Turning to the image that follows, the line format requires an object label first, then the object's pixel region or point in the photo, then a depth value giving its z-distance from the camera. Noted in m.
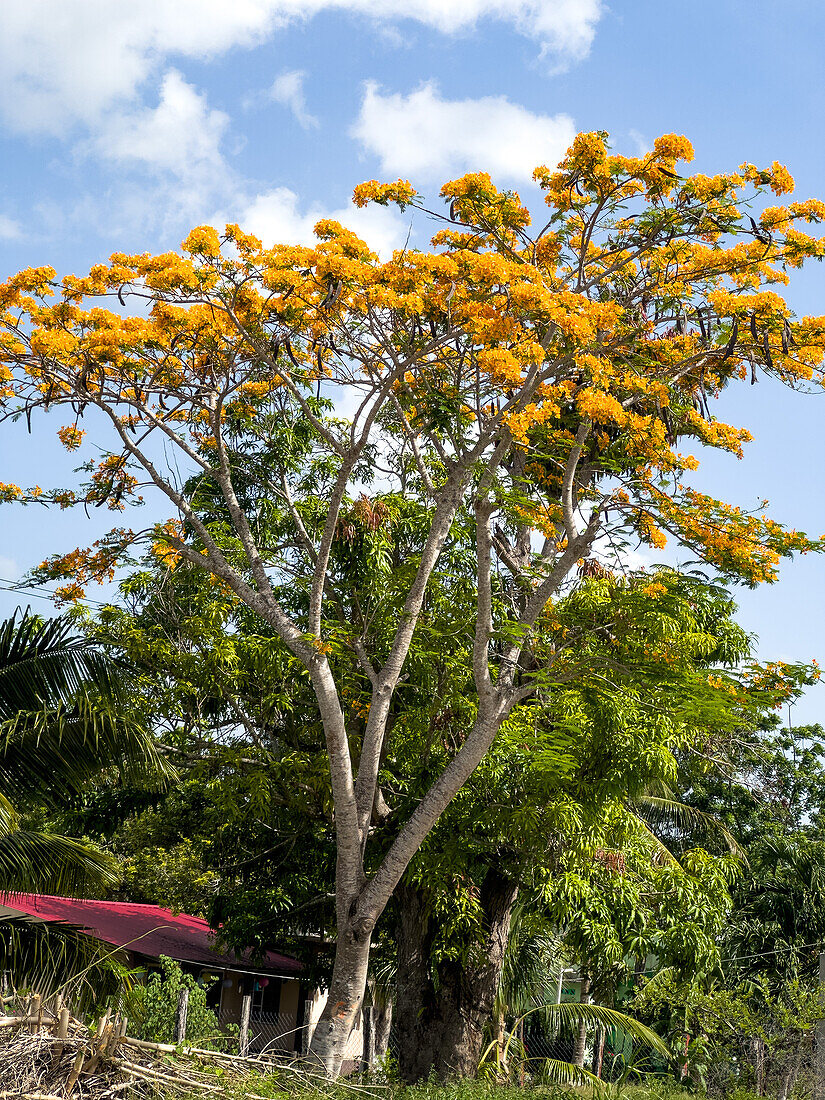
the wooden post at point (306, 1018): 20.04
